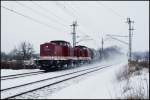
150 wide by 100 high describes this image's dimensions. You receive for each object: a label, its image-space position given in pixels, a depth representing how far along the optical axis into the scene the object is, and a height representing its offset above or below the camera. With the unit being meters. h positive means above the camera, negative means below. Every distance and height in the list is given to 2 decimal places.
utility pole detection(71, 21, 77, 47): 53.17 +3.55
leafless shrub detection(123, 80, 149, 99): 9.66 -1.29
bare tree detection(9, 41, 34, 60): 58.78 +0.62
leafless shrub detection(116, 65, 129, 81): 17.02 -1.27
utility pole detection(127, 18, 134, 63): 51.62 +3.01
